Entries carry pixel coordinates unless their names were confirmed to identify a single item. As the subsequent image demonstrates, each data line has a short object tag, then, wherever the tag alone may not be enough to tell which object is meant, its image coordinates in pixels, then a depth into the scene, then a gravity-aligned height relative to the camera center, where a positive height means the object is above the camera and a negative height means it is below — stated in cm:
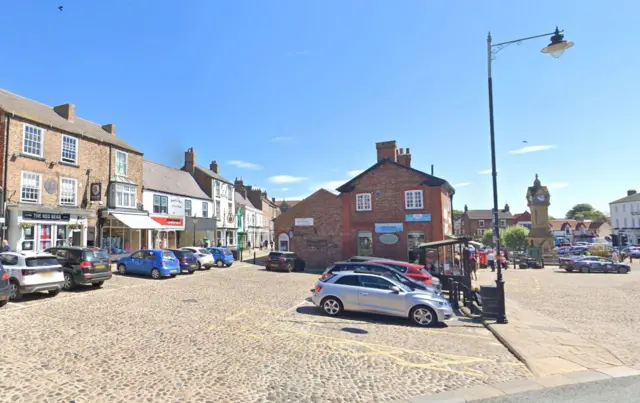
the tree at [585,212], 12774 +639
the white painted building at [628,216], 7006 +259
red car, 1523 -174
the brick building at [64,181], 2006 +370
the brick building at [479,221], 9144 +234
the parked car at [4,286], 1008 -141
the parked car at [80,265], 1391 -118
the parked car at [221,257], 2764 -180
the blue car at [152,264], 1878 -157
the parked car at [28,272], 1130 -116
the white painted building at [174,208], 3133 +268
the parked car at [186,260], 2130 -158
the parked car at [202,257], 2405 -161
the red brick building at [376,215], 2780 +139
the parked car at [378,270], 1281 -158
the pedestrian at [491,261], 3049 -271
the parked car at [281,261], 2564 -207
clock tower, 4525 +167
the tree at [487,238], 7500 -174
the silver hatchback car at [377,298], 1049 -208
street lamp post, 947 +346
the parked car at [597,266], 2855 -310
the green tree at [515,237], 6272 -131
